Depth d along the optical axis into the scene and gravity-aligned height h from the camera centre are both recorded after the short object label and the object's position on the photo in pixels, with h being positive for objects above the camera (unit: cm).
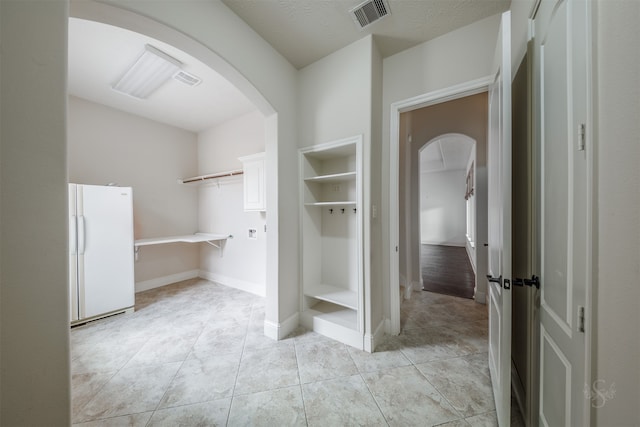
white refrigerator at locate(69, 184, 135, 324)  243 -47
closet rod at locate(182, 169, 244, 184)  329 +64
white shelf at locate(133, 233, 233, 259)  315 -43
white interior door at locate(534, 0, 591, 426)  70 +3
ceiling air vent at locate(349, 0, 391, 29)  165 +167
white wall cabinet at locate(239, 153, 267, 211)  290 +45
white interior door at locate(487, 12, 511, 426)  107 -4
